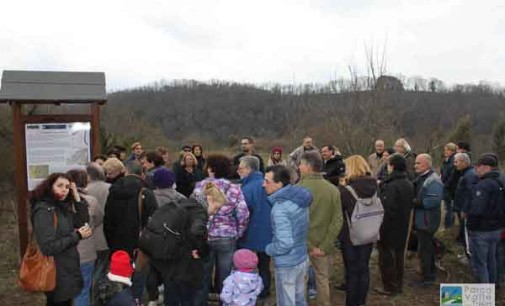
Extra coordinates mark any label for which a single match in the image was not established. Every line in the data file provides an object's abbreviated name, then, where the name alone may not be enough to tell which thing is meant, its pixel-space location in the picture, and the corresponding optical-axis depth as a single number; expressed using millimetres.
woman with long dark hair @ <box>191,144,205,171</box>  8328
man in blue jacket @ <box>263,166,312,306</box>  4277
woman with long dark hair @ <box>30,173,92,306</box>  3902
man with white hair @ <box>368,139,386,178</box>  8131
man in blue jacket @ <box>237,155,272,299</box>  5074
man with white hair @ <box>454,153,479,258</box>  6016
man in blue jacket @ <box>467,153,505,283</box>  5559
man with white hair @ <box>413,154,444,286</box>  5980
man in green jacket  4871
